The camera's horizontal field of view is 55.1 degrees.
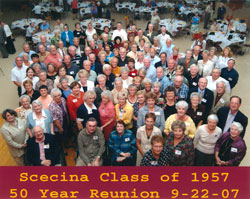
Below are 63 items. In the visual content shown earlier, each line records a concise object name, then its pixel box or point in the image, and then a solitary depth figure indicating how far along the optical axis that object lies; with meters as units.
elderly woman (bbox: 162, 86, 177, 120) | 3.71
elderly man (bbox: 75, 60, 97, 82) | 4.70
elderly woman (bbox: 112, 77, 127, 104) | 4.08
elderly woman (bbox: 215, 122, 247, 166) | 3.00
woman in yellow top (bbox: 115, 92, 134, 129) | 3.68
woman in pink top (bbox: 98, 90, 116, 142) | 3.73
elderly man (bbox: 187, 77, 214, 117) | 3.97
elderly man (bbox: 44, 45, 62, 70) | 5.40
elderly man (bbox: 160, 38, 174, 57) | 6.10
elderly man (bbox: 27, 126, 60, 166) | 3.24
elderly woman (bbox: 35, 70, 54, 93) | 4.34
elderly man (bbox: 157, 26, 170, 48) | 6.79
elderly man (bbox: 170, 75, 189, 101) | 4.14
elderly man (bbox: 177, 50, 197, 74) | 5.20
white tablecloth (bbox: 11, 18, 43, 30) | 10.00
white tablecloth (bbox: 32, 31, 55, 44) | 8.23
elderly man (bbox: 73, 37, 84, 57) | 6.04
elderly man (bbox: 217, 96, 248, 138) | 3.37
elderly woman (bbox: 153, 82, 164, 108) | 3.88
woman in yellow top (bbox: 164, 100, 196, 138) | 3.39
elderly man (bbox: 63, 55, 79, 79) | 4.97
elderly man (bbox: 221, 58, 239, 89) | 5.05
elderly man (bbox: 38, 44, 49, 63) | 5.58
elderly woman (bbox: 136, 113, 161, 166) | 3.26
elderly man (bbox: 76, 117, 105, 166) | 3.36
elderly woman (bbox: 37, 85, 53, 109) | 3.85
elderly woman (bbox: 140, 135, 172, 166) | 3.00
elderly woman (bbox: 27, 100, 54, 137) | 3.51
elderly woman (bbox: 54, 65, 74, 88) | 4.52
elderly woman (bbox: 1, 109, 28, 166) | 3.32
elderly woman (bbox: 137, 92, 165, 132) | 3.58
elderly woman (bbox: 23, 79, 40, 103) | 4.02
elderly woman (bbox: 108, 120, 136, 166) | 3.35
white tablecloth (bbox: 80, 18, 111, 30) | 9.76
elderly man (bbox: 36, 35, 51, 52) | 6.18
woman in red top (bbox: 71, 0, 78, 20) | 12.42
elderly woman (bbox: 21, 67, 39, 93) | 4.54
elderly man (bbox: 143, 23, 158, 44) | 7.07
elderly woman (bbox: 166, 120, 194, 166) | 3.02
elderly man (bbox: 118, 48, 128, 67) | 5.23
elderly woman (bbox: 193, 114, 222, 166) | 3.19
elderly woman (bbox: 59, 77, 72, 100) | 4.11
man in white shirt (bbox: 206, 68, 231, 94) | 4.38
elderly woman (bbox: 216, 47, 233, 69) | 5.52
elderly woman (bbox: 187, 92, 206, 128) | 3.64
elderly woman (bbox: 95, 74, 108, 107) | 4.21
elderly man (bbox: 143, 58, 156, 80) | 4.98
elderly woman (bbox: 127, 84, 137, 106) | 3.84
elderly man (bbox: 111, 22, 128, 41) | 6.95
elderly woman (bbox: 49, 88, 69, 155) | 3.73
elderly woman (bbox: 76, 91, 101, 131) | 3.67
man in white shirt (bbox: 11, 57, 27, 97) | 5.10
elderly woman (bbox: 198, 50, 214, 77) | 5.28
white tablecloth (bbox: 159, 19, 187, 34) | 9.98
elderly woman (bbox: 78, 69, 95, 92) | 4.26
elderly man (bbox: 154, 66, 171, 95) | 4.48
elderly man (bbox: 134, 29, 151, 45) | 6.64
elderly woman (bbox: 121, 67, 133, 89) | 4.46
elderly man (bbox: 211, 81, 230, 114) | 3.95
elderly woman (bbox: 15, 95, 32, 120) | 3.63
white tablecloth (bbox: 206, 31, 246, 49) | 8.31
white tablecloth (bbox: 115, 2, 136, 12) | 12.62
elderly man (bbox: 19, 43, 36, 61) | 5.74
